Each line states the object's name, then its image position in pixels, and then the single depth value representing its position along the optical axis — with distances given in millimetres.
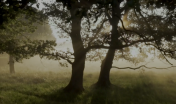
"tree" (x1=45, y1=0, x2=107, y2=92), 14573
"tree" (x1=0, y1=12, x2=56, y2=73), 12781
